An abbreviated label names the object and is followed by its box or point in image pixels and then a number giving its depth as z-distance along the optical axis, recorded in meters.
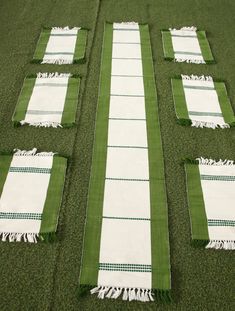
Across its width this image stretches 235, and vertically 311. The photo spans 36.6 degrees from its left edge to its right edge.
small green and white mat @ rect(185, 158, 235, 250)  1.33
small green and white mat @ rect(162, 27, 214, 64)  2.16
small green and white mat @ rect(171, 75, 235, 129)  1.76
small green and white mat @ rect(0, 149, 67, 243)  1.32
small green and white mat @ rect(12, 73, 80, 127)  1.73
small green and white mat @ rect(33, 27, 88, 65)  2.11
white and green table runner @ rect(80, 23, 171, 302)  1.22
